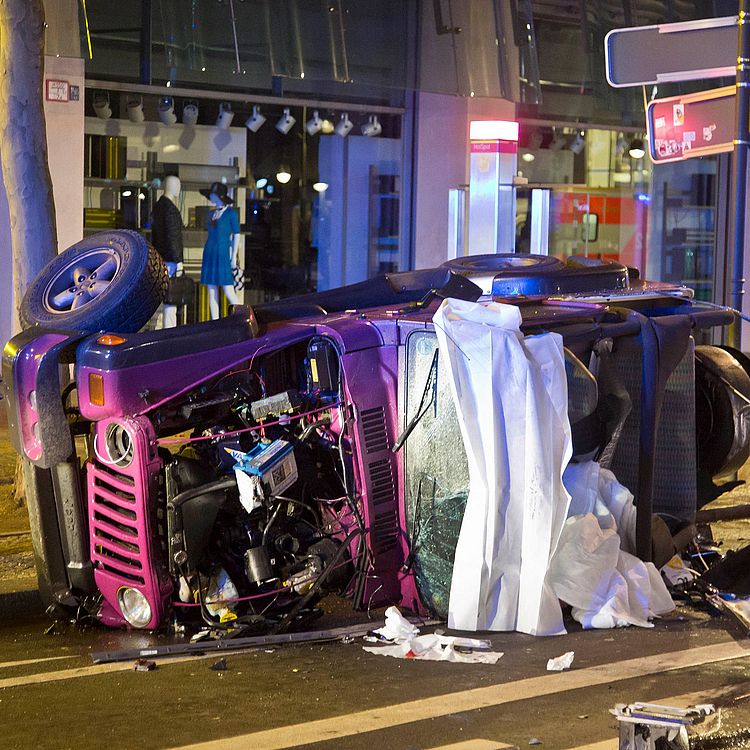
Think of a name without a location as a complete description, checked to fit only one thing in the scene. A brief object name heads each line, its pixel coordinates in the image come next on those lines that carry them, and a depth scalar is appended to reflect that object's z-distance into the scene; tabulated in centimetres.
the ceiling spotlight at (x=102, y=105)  1422
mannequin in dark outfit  1493
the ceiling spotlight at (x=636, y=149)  1855
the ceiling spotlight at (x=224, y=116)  1537
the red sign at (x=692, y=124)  995
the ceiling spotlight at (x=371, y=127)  1652
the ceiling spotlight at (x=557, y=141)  1780
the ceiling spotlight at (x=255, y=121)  1566
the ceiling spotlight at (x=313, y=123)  1614
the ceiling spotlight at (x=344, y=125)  1638
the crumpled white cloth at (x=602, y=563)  612
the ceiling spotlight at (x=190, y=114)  1508
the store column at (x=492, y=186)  1523
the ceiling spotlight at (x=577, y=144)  1806
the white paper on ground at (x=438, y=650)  570
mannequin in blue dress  1538
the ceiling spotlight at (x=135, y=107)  1452
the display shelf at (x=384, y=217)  1684
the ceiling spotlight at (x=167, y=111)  1484
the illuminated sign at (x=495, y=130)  1567
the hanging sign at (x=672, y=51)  970
